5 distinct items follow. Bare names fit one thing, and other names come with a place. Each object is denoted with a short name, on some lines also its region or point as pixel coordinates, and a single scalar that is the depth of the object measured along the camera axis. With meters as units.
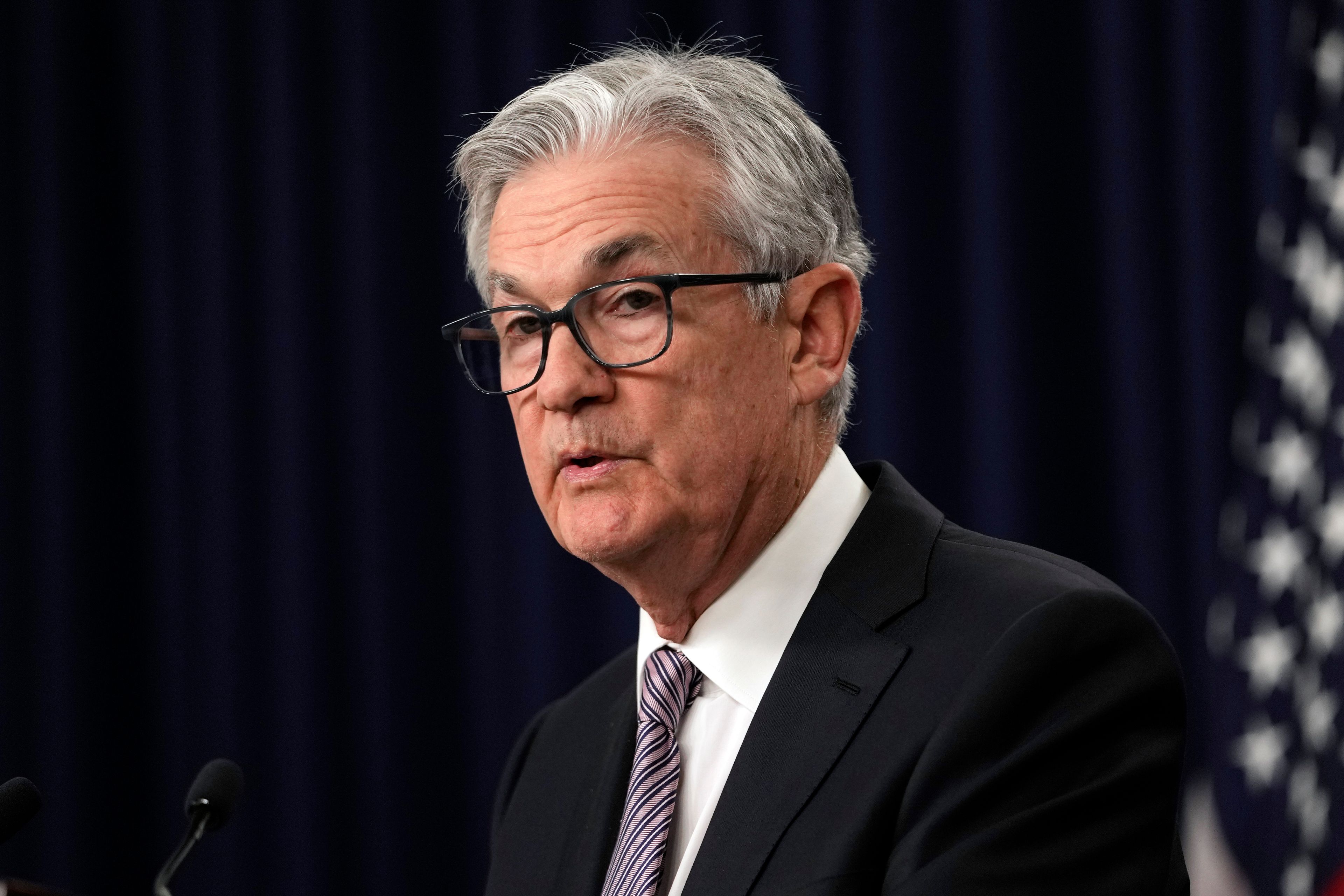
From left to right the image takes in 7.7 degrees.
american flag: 5.38
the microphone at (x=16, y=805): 4.76
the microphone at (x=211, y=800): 4.83
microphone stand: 4.78
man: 4.74
